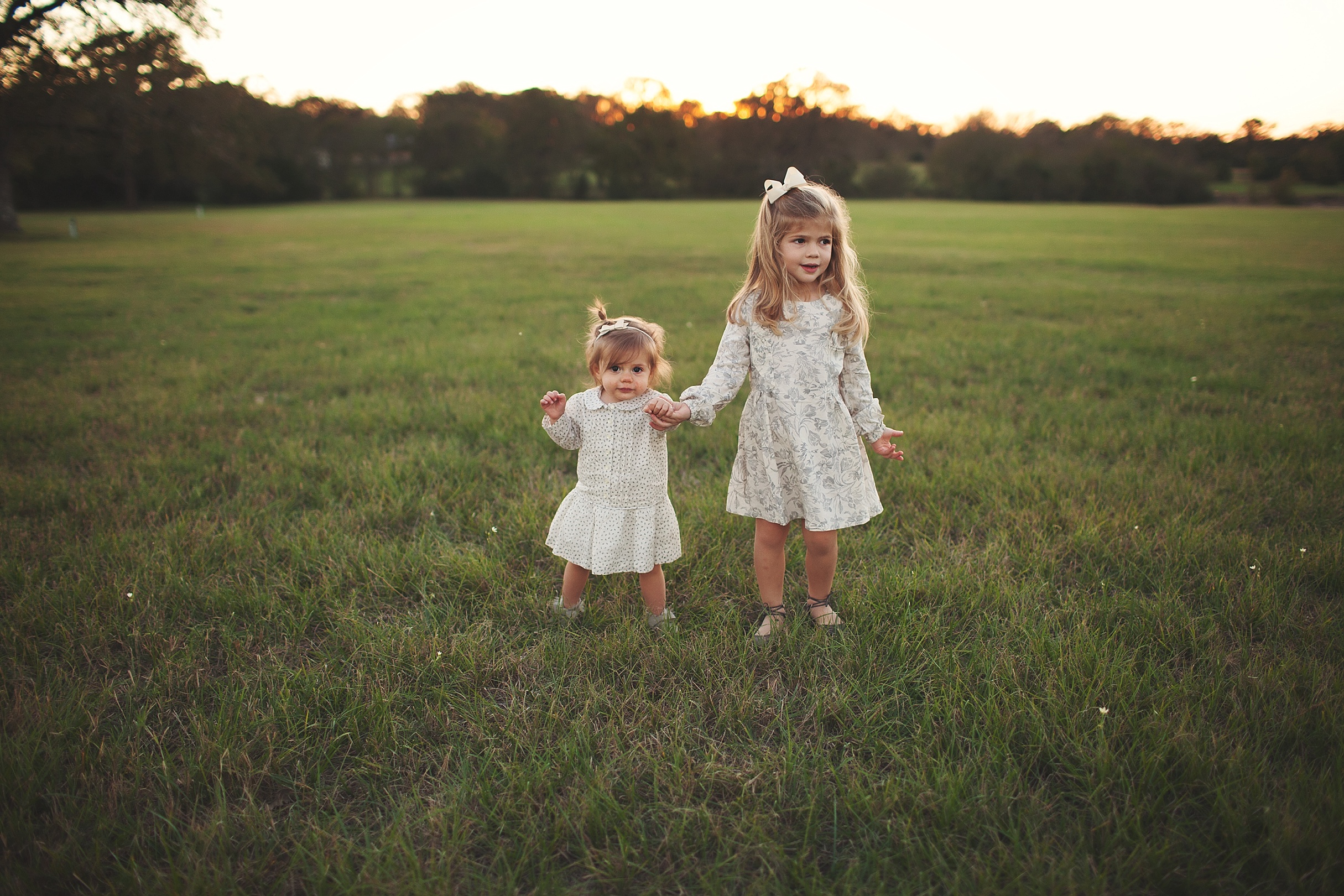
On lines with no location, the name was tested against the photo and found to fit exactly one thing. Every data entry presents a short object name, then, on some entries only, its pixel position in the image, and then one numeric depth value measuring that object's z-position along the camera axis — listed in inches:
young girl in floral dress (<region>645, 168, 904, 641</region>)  94.7
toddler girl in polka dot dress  93.6
